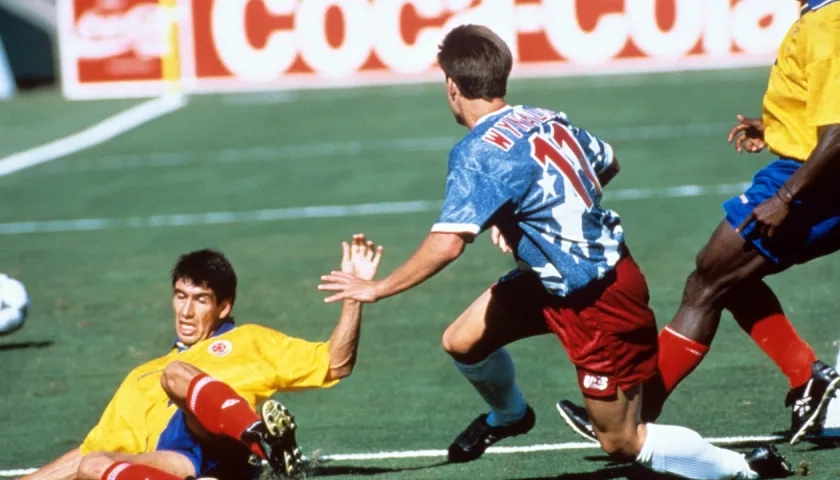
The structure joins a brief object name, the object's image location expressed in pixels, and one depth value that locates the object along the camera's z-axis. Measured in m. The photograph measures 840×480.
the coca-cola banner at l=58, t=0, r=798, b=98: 48.97
